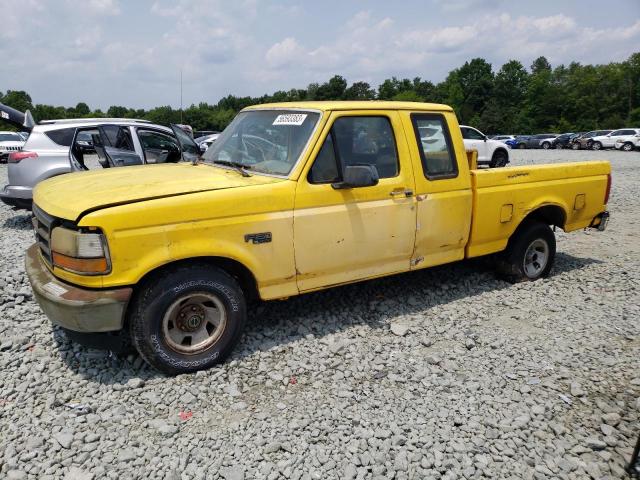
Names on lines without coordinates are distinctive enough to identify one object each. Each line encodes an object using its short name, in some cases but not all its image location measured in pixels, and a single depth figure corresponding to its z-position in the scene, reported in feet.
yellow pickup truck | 11.16
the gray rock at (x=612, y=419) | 10.85
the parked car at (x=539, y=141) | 140.87
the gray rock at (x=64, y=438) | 9.96
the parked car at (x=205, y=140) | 81.50
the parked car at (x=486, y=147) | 59.06
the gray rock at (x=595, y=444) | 10.07
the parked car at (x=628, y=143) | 111.47
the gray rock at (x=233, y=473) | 9.18
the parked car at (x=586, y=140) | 124.06
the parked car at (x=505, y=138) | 142.74
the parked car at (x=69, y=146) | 26.73
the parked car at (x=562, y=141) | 135.37
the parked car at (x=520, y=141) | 148.46
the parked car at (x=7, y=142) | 77.97
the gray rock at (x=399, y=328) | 14.83
